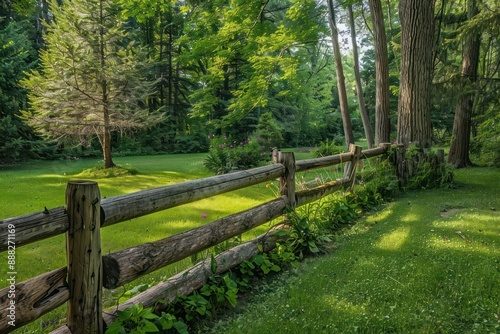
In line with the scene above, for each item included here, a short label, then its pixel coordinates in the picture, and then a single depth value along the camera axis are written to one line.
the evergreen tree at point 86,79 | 12.99
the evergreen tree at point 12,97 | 15.93
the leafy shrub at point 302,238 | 4.11
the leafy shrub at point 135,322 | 2.18
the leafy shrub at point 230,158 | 12.98
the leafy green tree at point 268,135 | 16.92
